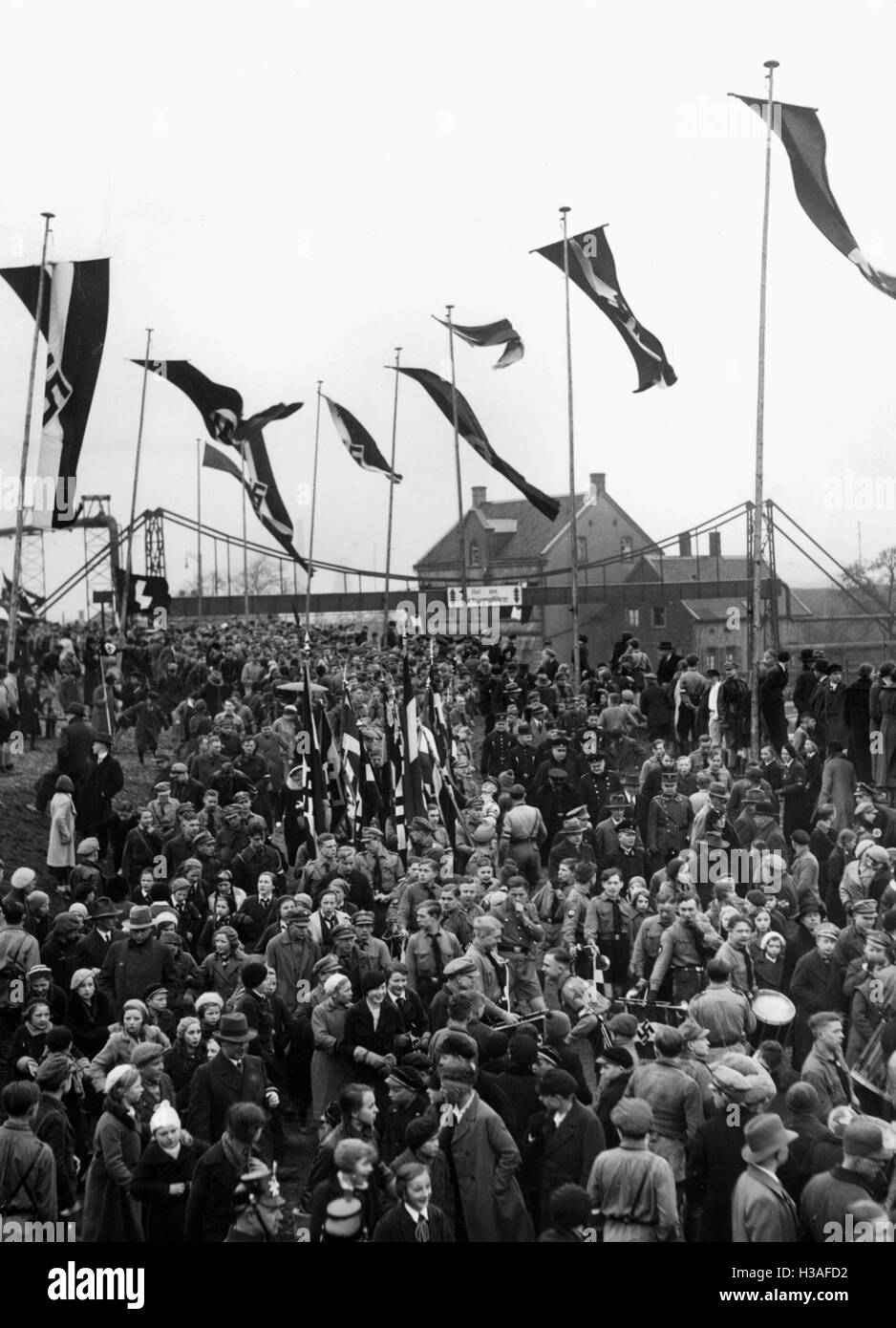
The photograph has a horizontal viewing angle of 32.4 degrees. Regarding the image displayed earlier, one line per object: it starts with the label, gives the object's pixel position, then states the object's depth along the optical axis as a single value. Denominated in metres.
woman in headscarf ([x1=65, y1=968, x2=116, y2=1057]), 10.15
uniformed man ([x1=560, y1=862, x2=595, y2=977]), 12.41
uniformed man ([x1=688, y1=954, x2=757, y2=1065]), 9.27
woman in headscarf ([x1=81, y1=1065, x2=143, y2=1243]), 8.11
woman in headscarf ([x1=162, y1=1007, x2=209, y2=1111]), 9.27
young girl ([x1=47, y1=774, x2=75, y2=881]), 15.30
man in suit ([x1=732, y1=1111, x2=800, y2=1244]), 7.05
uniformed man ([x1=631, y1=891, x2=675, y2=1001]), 11.59
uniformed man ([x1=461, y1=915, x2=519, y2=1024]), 10.77
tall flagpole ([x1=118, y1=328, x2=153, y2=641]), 27.36
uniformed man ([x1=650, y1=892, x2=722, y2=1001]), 11.31
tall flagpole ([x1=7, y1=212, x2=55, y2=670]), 23.38
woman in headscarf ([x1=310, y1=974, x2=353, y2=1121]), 9.69
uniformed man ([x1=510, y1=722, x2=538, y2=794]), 19.09
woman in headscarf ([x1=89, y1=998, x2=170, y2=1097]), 9.13
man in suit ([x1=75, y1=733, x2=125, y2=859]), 16.28
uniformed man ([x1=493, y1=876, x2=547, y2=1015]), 11.52
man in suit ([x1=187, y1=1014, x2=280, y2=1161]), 8.83
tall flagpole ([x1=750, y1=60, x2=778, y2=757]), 23.42
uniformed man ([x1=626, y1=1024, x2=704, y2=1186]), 8.30
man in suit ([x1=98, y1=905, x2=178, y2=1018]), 10.74
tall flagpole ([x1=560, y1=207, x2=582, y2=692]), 26.31
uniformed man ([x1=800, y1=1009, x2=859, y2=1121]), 8.85
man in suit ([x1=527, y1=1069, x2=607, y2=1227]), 7.97
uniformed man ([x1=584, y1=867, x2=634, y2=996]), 12.34
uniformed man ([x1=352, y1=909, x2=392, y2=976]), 10.92
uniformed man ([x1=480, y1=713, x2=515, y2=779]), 20.32
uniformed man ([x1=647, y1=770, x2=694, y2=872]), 15.06
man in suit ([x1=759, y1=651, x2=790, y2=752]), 21.52
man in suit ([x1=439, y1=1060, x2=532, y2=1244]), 7.97
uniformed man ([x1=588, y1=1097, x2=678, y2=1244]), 7.13
